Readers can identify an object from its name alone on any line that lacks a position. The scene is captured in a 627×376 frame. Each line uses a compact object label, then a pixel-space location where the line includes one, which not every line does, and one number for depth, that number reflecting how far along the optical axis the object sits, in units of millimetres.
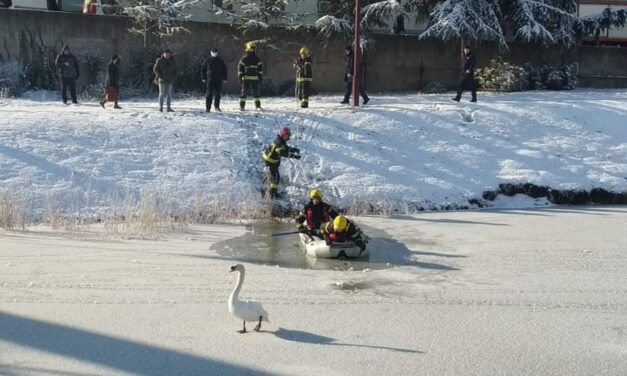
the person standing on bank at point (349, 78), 21875
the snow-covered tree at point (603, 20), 28547
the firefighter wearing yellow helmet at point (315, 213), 14242
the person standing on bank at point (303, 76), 21094
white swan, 8461
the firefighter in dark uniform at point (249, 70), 20750
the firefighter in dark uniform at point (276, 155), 17438
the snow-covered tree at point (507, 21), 26031
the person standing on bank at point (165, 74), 20328
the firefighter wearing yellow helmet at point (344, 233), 13055
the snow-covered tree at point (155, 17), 26994
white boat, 12922
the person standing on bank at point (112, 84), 21250
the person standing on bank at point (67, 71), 21844
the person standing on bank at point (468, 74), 21641
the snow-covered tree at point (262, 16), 27656
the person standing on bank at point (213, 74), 20625
